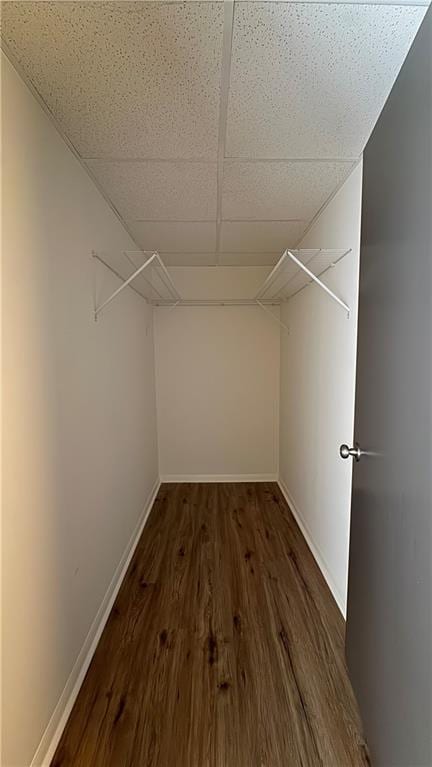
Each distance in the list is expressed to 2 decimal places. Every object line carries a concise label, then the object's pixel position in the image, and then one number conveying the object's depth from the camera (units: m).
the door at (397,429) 0.92
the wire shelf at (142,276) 2.04
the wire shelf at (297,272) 1.99
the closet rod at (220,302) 3.80
